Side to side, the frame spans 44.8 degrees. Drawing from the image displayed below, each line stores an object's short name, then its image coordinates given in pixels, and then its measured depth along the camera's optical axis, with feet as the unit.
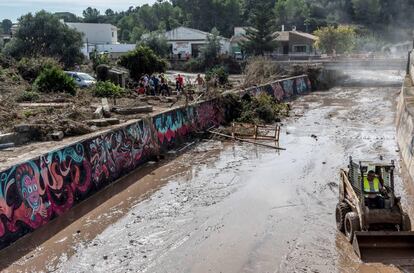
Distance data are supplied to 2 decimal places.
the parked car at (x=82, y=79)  125.90
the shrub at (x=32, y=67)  120.58
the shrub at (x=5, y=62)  126.64
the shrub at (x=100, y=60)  143.62
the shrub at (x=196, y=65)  240.94
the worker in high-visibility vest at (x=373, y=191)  40.60
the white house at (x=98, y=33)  306.68
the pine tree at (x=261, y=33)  239.71
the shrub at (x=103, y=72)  128.06
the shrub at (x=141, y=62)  134.00
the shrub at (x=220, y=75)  145.52
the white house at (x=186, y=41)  285.27
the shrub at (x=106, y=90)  108.99
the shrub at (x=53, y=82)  106.73
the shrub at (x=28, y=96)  97.01
